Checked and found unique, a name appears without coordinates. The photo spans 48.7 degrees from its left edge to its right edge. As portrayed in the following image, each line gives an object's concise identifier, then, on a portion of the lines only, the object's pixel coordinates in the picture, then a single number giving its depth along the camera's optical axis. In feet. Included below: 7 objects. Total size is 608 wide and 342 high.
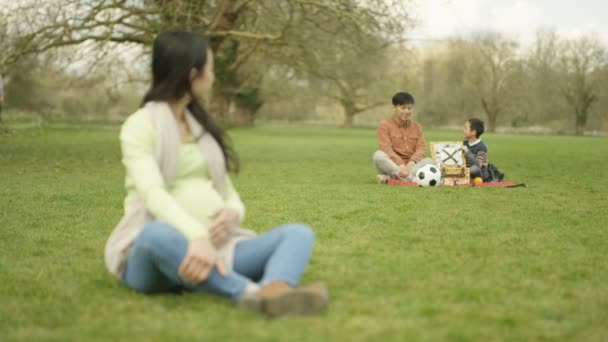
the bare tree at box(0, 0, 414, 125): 56.49
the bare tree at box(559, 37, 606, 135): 190.29
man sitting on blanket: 36.63
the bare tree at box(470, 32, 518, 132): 205.26
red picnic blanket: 36.27
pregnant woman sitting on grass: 11.57
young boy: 37.29
